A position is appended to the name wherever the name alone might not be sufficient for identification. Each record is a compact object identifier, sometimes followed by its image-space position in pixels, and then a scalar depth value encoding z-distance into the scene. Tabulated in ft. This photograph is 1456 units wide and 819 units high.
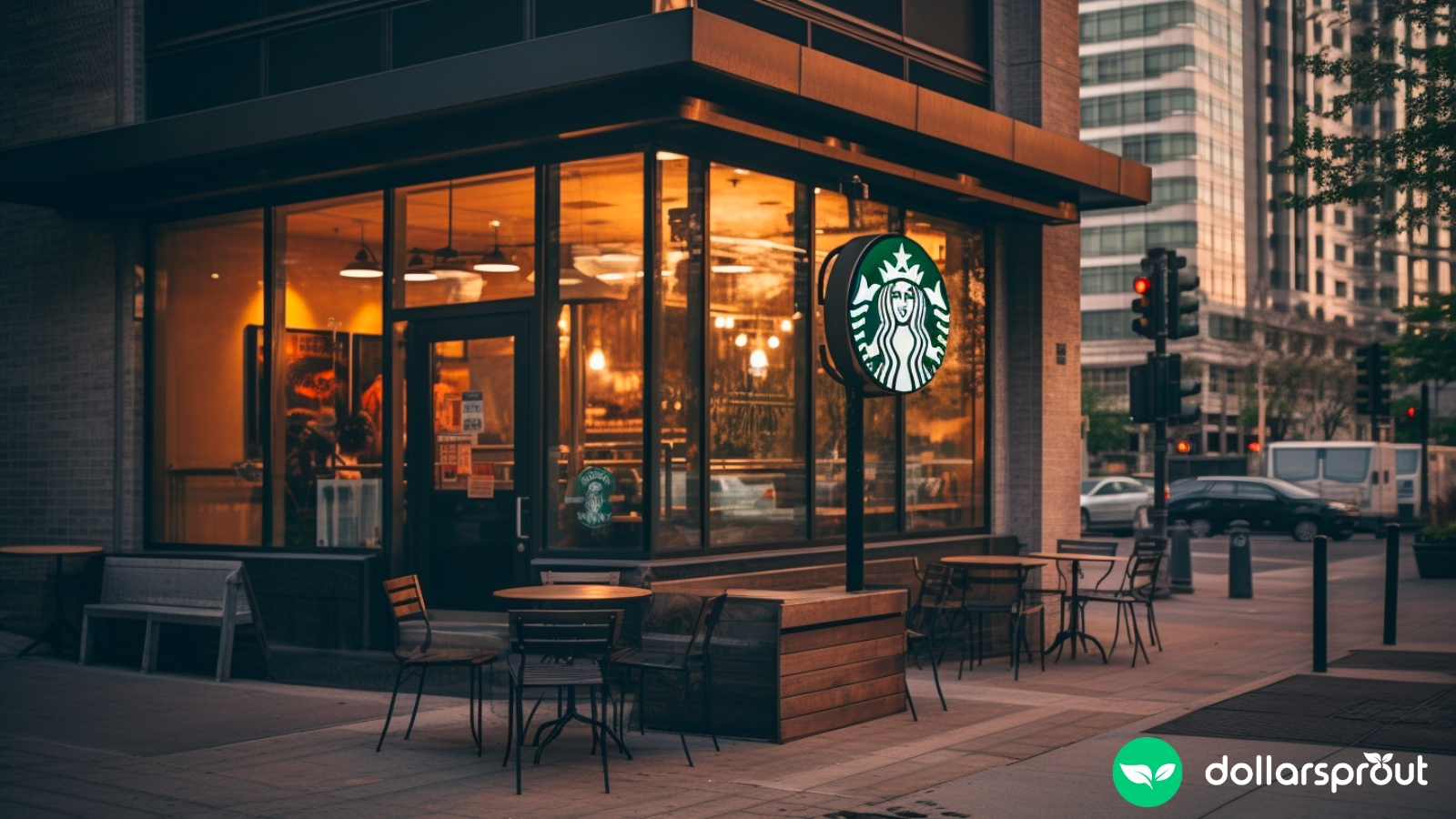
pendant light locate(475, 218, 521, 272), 37.63
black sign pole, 30.35
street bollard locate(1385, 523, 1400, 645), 43.75
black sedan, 108.27
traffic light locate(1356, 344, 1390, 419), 56.44
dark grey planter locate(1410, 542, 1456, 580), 71.67
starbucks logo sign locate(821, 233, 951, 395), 29.66
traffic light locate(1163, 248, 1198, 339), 56.49
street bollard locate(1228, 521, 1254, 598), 63.72
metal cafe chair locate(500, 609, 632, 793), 25.27
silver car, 118.83
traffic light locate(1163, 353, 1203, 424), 54.85
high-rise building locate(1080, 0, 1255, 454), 256.11
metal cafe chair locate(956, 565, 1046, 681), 38.50
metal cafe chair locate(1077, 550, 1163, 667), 41.52
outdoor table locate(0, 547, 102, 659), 40.06
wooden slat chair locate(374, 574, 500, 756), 27.61
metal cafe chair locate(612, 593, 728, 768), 27.45
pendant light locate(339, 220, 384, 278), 40.52
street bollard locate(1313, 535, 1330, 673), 37.01
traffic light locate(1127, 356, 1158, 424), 55.16
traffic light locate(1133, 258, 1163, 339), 56.65
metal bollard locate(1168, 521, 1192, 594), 66.69
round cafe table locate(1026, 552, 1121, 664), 41.47
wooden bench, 37.04
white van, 114.21
